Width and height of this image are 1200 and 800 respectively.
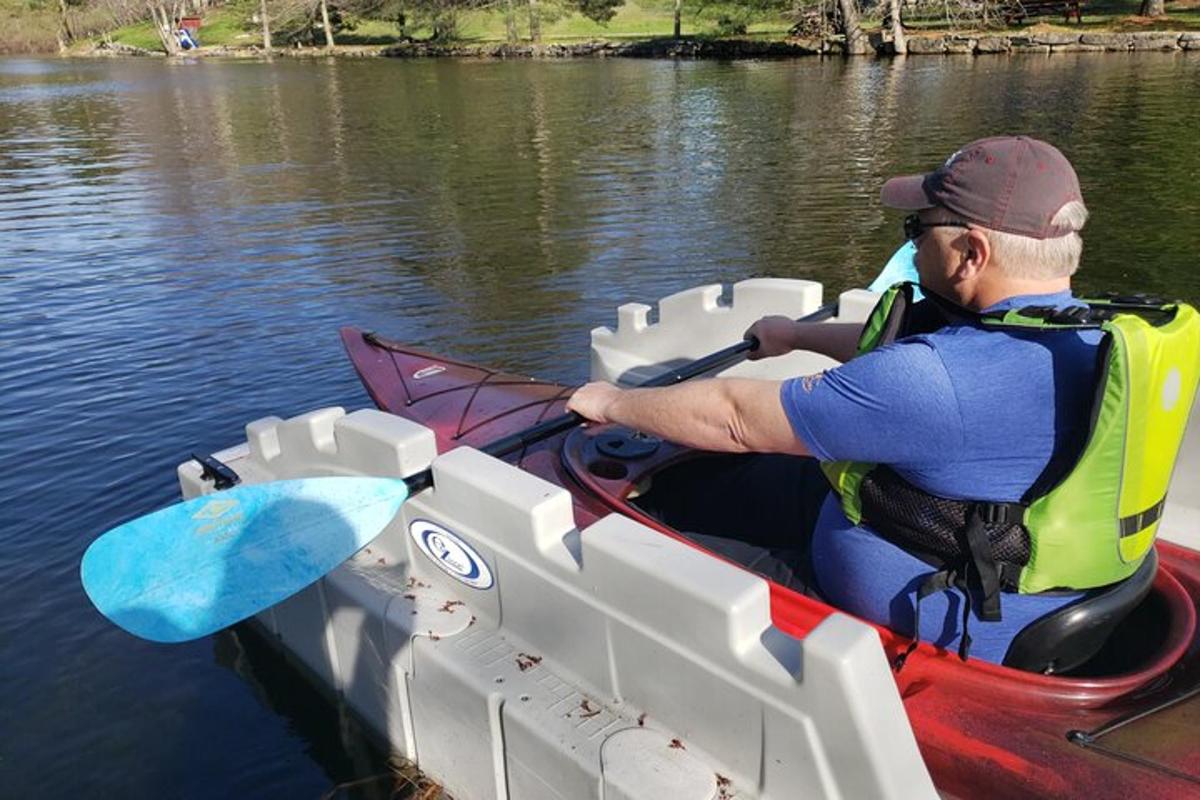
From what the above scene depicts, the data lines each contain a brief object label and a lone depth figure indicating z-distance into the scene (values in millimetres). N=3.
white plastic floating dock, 2105
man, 2076
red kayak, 2129
